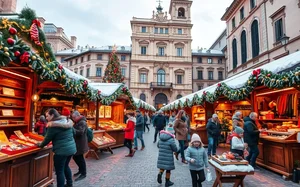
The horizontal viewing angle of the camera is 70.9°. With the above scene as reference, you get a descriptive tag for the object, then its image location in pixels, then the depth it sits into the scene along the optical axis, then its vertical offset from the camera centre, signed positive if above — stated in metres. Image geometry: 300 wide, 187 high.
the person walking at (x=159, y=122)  12.19 -0.90
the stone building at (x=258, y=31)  17.70 +7.96
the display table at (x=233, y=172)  4.34 -1.34
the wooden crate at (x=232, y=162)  4.45 -1.17
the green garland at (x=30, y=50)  3.51 +1.03
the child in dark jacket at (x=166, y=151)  5.07 -1.09
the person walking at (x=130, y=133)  8.74 -1.12
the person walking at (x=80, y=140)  5.66 -0.95
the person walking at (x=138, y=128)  10.07 -1.04
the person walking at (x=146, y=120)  20.46 -1.42
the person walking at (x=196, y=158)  4.53 -1.09
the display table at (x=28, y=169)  3.79 -1.31
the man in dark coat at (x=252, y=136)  6.42 -0.87
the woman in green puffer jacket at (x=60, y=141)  4.28 -0.73
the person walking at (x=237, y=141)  5.56 -0.90
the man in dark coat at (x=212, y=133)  8.18 -1.02
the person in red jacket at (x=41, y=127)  9.10 -0.94
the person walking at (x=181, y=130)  7.70 -0.85
